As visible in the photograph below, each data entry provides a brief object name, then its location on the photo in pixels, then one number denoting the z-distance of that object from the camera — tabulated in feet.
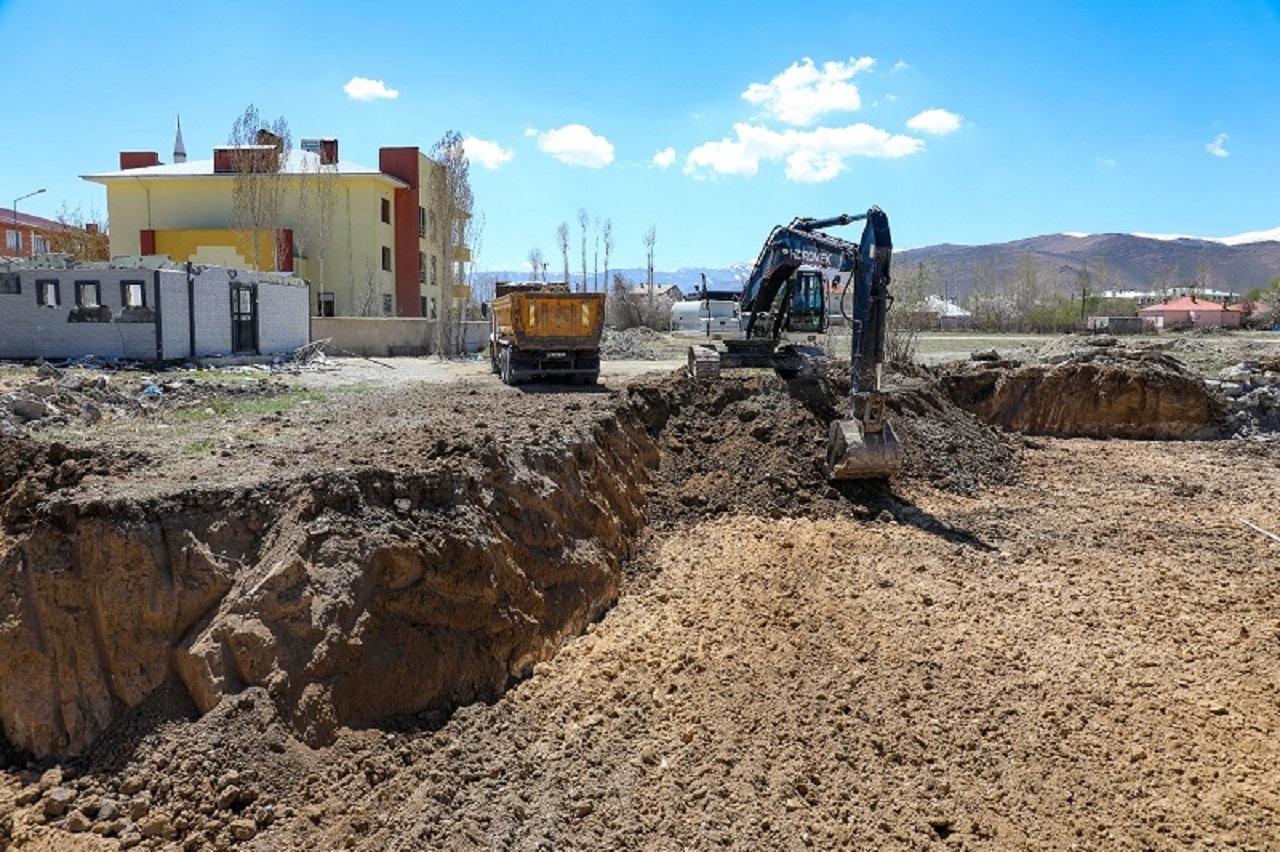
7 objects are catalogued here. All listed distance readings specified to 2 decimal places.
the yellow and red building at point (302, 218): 115.96
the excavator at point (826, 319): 36.91
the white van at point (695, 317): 85.10
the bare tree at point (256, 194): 111.04
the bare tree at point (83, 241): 135.64
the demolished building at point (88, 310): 67.82
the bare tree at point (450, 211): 117.19
